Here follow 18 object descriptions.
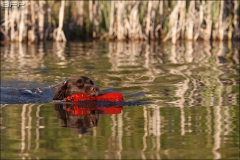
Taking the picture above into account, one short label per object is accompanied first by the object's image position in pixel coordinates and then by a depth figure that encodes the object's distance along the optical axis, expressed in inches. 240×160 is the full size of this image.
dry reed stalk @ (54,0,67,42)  714.8
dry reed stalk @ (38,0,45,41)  707.4
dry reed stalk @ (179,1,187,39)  708.0
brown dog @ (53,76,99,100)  362.6
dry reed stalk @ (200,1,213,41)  728.0
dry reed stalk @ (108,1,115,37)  722.8
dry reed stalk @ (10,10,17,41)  685.9
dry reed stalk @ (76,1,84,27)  753.7
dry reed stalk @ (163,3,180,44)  705.3
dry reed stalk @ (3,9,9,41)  688.8
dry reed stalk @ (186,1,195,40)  711.7
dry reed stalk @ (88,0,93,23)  751.7
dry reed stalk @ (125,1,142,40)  713.6
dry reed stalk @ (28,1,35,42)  708.0
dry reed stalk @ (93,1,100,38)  753.0
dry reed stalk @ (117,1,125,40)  717.3
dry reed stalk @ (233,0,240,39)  743.7
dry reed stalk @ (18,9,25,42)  682.2
